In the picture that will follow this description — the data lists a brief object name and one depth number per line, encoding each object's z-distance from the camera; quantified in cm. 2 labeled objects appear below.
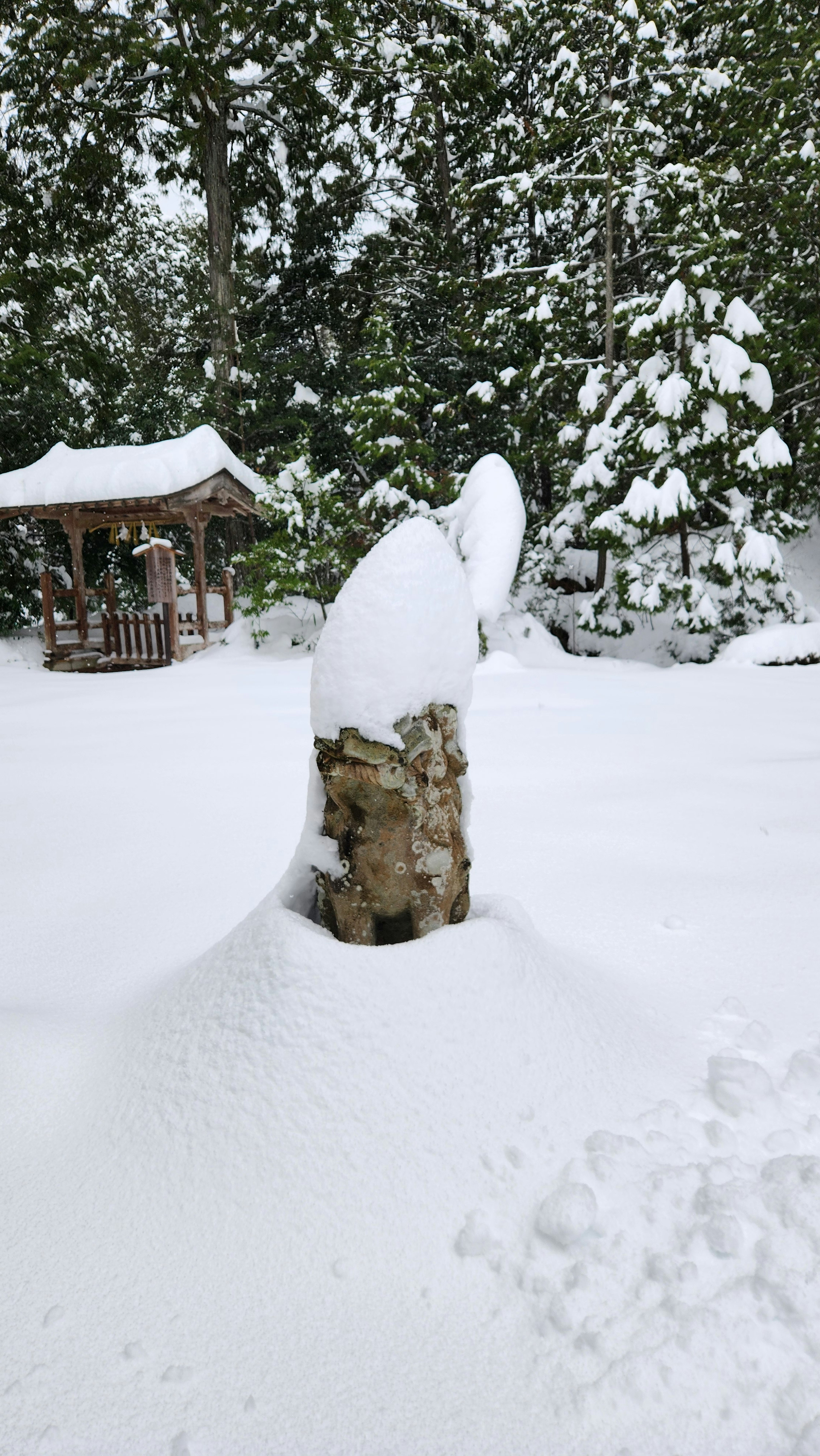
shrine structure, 1064
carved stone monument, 152
